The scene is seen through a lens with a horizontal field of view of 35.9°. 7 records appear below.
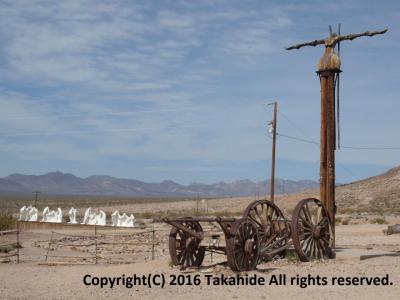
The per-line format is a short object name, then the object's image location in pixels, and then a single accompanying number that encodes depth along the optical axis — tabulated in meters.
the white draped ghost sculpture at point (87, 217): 33.91
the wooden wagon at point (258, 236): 12.79
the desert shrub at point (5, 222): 29.98
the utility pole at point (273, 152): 28.14
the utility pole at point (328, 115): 16.50
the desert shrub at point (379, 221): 36.49
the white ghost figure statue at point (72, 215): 34.50
